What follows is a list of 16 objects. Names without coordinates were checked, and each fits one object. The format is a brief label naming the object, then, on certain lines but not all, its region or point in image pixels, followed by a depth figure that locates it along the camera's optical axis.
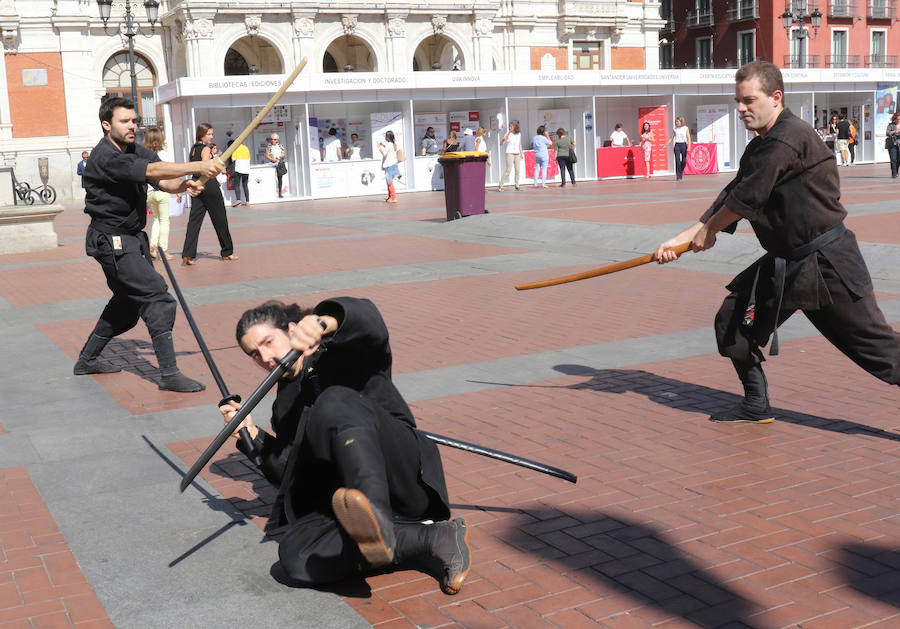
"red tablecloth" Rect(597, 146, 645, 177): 31.62
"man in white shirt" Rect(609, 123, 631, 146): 31.61
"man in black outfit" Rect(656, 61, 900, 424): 4.47
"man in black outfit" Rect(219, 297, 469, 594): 2.98
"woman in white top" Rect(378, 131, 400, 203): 24.77
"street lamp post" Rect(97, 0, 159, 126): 26.86
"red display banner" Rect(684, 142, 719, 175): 32.16
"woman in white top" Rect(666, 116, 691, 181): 28.66
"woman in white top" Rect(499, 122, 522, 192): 27.36
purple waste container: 16.98
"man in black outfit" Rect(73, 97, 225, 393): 6.07
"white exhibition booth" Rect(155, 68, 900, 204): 27.19
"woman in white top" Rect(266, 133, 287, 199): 27.08
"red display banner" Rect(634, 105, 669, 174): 32.59
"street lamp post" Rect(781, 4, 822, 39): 37.84
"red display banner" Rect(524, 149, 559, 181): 30.30
